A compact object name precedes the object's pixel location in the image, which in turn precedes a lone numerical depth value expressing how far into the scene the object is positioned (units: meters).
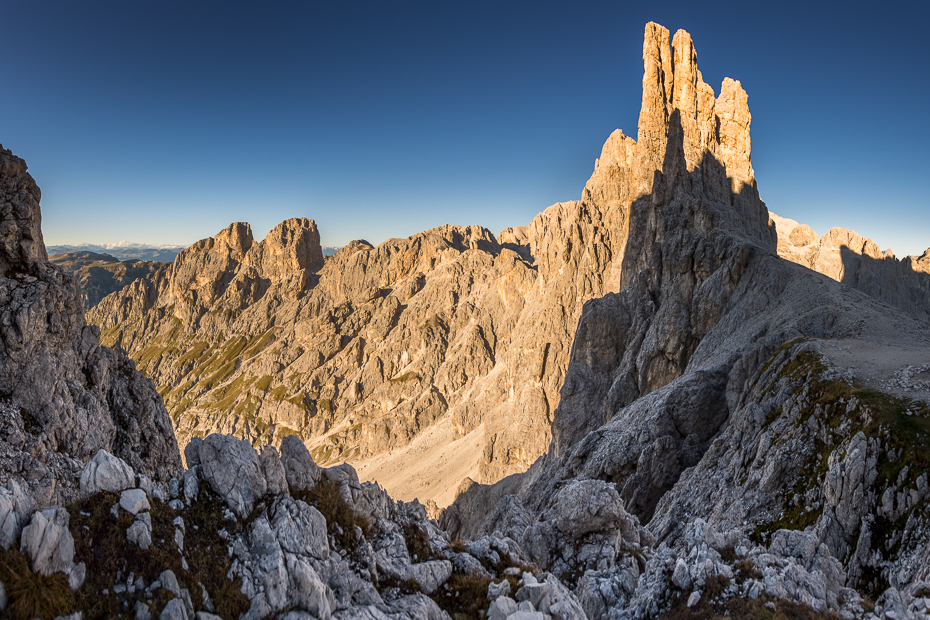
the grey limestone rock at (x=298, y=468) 17.47
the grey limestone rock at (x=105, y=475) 12.80
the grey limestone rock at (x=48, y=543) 10.02
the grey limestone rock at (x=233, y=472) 15.55
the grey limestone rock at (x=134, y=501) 12.67
